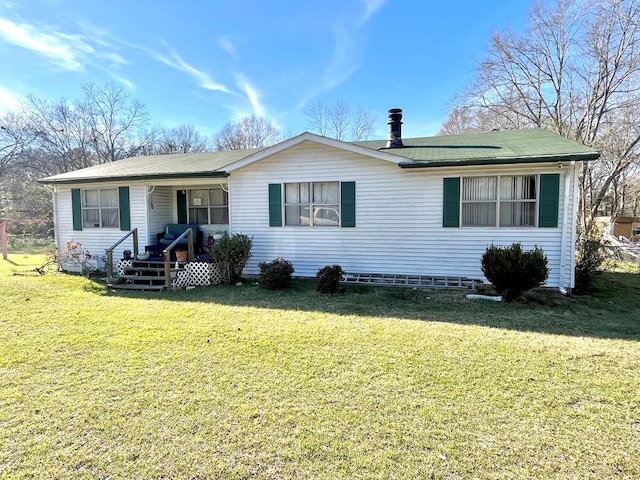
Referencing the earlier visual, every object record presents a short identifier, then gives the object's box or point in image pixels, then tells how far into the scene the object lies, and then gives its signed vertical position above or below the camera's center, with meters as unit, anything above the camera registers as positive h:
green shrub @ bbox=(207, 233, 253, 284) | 8.46 -0.79
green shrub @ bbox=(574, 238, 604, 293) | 7.83 -1.05
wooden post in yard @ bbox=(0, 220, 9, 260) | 14.05 -0.70
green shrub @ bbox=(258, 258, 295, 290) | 7.82 -1.22
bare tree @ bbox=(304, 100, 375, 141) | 28.48 +8.44
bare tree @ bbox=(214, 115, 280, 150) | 32.03 +8.27
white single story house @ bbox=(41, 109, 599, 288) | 7.40 +0.54
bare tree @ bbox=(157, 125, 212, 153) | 31.95 +7.87
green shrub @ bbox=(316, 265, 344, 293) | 7.43 -1.26
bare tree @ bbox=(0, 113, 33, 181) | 26.84 +6.59
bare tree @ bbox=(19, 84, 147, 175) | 27.94 +8.10
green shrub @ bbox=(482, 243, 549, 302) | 6.32 -0.92
